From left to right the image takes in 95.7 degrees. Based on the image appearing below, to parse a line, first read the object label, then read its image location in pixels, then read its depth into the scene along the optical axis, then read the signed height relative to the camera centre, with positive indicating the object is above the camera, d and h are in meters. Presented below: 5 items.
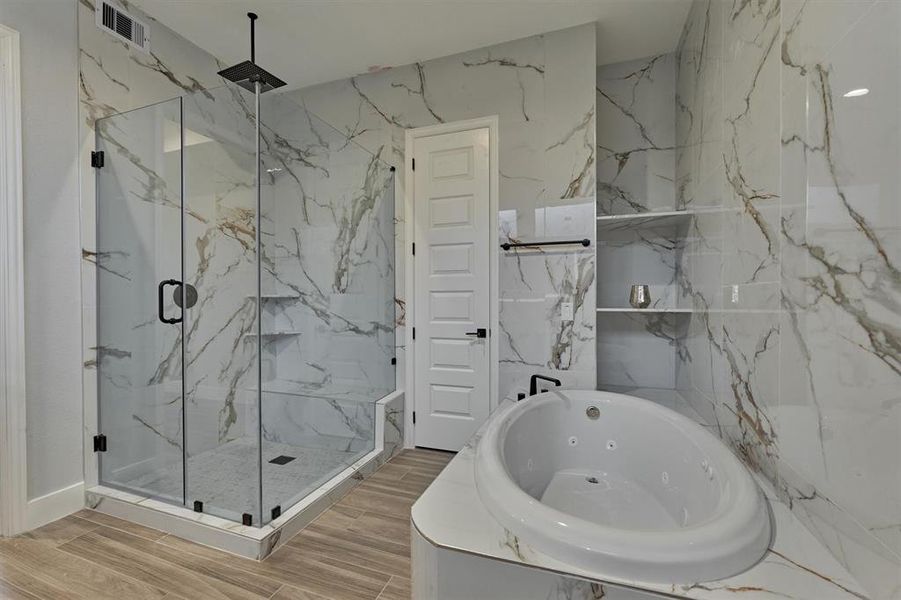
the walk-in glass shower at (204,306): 2.19 -0.05
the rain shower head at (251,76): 2.19 +1.25
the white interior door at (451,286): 2.87 +0.08
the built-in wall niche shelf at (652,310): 2.33 -0.08
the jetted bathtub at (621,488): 0.88 -0.59
